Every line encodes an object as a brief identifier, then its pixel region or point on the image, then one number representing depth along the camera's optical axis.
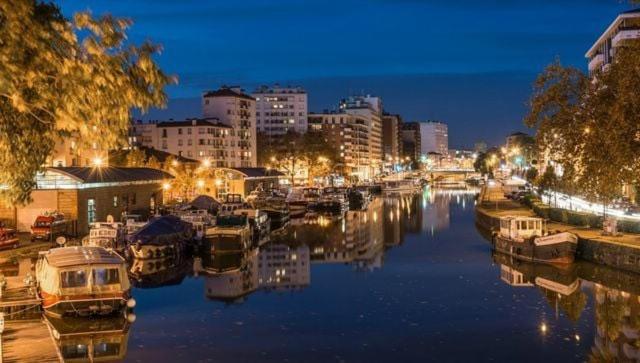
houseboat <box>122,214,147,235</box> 53.04
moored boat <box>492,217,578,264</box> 45.12
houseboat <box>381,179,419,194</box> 186.62
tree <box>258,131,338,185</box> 162.88
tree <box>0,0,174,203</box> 10.99
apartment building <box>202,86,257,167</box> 154.75
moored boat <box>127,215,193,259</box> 48.25
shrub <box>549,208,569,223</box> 60.36
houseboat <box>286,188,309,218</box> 96.95
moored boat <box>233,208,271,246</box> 64.06
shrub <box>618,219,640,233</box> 47.96
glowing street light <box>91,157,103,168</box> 61.52
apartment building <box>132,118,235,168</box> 140.75
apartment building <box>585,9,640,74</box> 100.44
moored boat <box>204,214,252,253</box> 52.81
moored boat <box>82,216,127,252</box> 47.35
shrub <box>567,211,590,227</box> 56.84
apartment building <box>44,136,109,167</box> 78.27
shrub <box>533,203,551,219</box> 64.84
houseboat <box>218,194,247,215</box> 71.81
